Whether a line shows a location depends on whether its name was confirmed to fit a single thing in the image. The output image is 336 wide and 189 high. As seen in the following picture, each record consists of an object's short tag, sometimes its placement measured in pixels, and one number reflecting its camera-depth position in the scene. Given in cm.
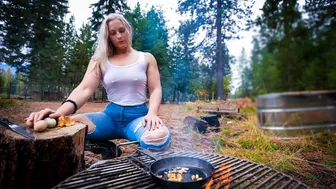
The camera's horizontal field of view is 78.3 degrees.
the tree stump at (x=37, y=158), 74
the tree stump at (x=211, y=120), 268
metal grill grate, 63
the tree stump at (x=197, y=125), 240
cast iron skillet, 67
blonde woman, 121
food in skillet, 66
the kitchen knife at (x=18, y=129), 74
